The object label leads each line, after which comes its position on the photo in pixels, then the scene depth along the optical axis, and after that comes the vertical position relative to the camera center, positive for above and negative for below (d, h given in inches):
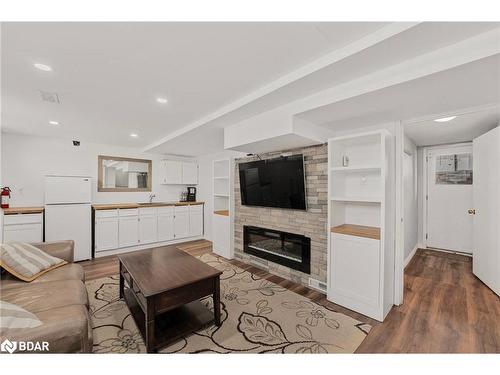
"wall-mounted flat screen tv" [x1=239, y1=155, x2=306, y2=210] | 120.3 +3.0
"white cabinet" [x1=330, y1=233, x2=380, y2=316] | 87.7 -36.7
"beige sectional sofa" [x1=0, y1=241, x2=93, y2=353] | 47.4 -35.8
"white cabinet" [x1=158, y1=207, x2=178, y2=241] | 195.5 -33.7
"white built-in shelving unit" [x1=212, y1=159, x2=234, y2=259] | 165.2 -19.5
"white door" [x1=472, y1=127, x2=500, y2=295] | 104.0 -10.8
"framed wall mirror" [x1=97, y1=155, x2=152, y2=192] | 190.2 +12.1
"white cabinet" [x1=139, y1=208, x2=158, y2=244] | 184.9 -33.6
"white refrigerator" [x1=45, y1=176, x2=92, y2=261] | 145.5 -17.2
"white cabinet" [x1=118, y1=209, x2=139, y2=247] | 174.2 -33.5
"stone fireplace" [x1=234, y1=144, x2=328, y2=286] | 111.9 -18.2
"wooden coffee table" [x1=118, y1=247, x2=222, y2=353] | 68.0 -36.6
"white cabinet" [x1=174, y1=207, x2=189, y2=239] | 206.2 -34.9
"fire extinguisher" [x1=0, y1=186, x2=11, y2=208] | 145.9 -6.9
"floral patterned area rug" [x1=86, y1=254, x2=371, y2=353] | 70.5 -52.7
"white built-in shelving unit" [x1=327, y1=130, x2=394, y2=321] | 87.3 -19.0
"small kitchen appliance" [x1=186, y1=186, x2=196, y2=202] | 229.9 -8.4
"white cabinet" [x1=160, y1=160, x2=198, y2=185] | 216.7 +15.4
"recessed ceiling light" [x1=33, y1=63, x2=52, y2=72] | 69.7 +39.6
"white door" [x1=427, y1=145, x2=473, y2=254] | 162.7 -7.4
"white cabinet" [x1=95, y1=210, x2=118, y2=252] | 163.8 -33.6
